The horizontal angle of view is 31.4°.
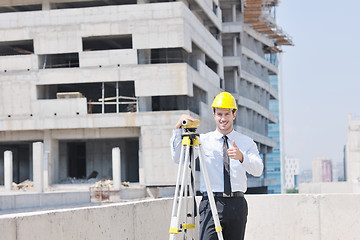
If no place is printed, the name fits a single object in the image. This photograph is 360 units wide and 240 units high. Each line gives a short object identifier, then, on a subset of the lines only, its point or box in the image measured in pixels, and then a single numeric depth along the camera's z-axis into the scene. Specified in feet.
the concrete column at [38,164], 107.34
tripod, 17.88
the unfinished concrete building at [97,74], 136.67
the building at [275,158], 564.71
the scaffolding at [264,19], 214.07
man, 18.52
